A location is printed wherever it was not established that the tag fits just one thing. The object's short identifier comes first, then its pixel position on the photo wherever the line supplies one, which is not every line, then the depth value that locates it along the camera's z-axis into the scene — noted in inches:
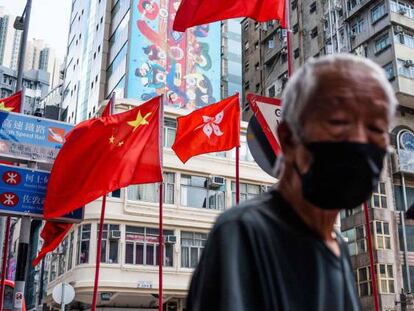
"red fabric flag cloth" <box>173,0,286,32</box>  403.9
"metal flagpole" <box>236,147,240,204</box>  428.5
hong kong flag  510.6
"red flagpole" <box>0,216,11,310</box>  399.1
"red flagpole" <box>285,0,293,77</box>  408.5
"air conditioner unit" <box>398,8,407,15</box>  1456.4
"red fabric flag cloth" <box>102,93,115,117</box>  509.7
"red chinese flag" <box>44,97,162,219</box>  382.9
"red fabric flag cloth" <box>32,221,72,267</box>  443.5
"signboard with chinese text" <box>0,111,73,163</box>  389.4
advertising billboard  1515.7
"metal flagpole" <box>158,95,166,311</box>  412.0
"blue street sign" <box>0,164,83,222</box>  368.2
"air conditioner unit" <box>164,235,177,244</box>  1031.6
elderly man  53.8
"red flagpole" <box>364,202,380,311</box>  360.5
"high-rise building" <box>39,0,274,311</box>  989.2
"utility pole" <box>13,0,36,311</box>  373.4
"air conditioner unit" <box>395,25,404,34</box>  1441.9
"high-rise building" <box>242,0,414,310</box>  1318.9
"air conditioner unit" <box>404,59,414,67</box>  1403.8
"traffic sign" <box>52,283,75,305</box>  510.3
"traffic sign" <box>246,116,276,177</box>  288.1
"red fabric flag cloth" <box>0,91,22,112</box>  499.8
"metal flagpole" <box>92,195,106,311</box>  403.4
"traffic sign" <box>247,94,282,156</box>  356.2
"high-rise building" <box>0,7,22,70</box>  5393.7
